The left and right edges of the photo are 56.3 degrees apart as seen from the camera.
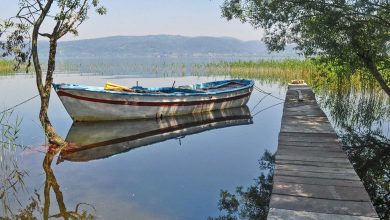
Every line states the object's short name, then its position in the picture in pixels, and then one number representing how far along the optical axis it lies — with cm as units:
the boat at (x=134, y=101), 1491
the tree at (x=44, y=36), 1126
